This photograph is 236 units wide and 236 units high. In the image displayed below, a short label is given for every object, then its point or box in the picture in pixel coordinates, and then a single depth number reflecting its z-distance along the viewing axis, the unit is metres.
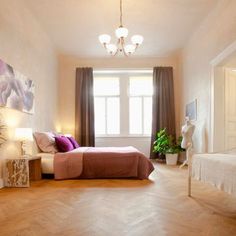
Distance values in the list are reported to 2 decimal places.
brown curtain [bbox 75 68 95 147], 7.21
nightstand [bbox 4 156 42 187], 3.79
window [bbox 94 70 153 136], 7.61
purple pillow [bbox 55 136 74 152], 4.80
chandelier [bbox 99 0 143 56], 3.92
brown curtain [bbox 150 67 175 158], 7.22
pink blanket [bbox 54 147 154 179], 4.36
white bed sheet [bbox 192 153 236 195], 2.30
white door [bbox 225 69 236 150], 4.63
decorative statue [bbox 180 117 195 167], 5.54
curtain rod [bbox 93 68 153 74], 7.44
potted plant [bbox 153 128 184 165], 6.63
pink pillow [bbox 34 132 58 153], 4.85
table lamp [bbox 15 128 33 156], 3.99
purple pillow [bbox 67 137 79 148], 5.55
